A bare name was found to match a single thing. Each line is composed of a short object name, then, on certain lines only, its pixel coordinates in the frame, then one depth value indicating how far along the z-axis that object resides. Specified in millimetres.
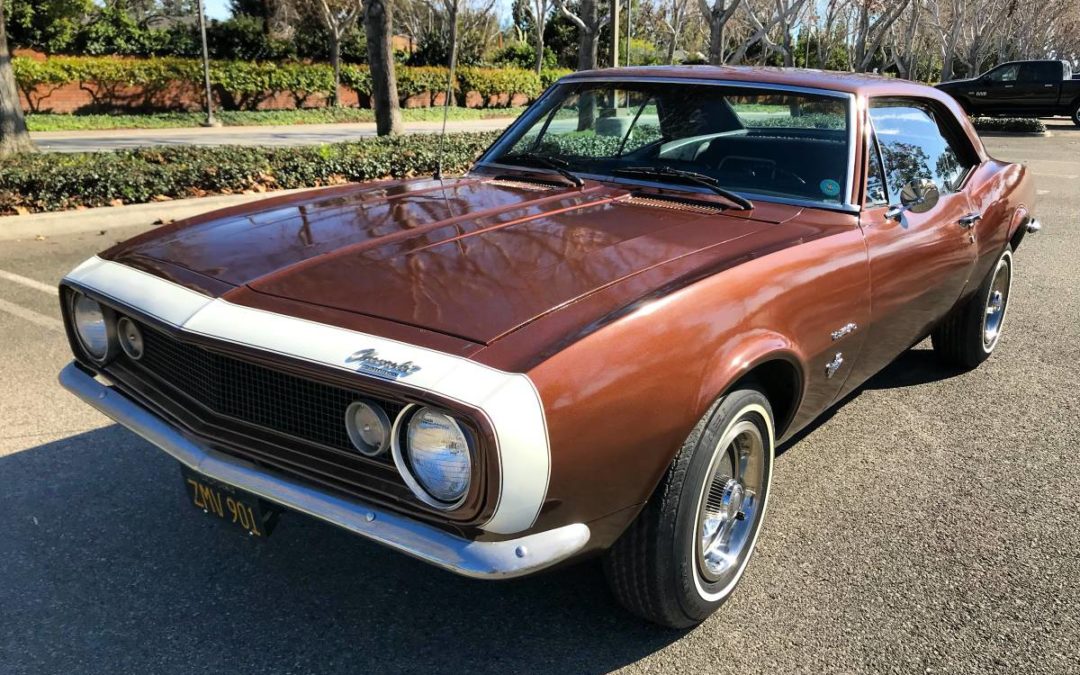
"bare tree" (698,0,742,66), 19844
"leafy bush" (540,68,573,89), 35531
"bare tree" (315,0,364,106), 27531
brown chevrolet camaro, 1868
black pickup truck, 24547
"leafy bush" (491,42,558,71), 40312
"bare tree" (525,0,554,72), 36469
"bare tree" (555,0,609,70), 14297
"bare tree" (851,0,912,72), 24989
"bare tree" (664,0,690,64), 36662
